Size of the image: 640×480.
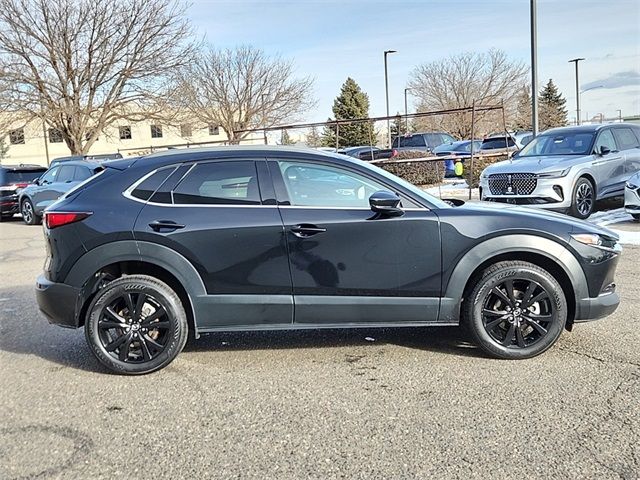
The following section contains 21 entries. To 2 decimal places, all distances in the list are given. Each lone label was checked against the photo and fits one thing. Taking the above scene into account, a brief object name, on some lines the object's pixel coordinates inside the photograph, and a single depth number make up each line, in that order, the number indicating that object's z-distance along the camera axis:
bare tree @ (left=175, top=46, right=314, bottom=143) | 35.66
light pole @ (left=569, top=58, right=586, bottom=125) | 40.91
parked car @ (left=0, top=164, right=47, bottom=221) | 16.64
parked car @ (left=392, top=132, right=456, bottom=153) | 23.73
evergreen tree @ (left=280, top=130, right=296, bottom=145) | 34.38
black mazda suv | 4.16
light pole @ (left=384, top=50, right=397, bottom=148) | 32.97
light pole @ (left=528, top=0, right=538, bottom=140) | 14.08
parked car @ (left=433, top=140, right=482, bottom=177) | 20.67
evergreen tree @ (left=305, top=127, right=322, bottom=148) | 28.43
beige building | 51.23
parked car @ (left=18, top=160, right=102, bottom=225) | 14.12
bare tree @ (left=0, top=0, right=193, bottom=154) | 26.03
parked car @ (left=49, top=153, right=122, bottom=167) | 17.33
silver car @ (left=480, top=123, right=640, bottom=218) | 10.27
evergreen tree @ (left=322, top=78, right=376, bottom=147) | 51.38
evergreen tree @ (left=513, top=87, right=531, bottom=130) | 43.09
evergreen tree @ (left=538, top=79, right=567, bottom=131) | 45.44
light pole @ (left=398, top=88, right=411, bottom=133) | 50.56
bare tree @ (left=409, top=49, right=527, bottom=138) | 42.69
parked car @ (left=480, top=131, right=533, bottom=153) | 20.56
